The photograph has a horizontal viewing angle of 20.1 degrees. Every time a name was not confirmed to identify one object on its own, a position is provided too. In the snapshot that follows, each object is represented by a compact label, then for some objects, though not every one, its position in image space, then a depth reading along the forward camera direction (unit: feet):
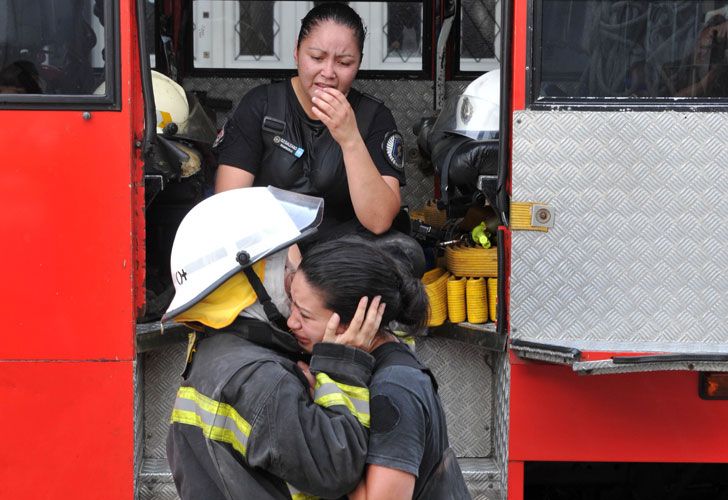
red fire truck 19.65
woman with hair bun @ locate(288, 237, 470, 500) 12.07
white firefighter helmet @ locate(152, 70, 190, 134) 24.66
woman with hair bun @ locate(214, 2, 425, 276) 21.71
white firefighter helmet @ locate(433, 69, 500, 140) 23.82
